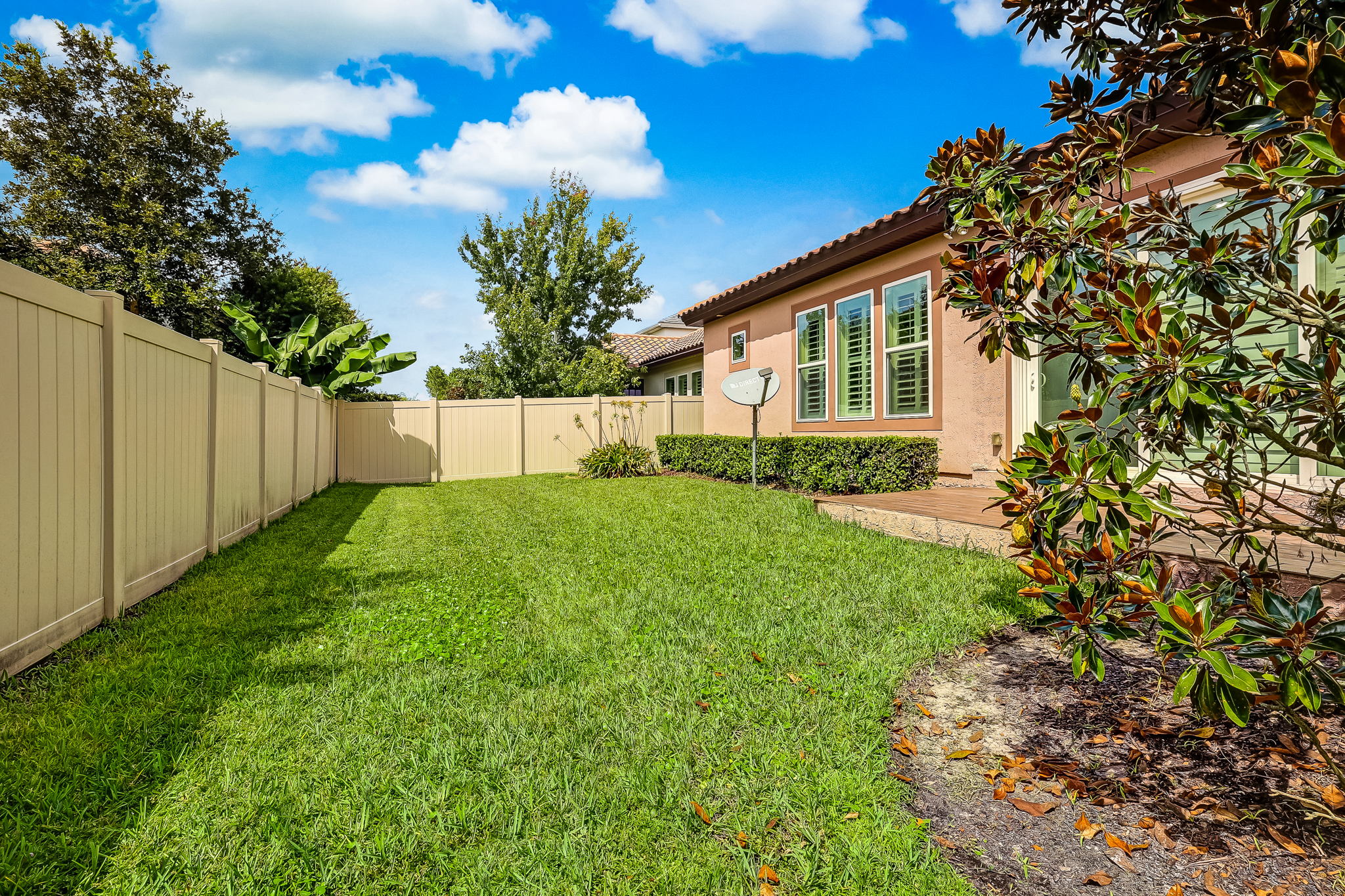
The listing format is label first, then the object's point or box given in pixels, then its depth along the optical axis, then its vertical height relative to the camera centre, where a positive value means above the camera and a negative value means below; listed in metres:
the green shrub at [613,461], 13.40 -0.41
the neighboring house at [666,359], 18.08 +2.62
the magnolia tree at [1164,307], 1.46 +0.44
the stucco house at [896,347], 6.96 +1.49
